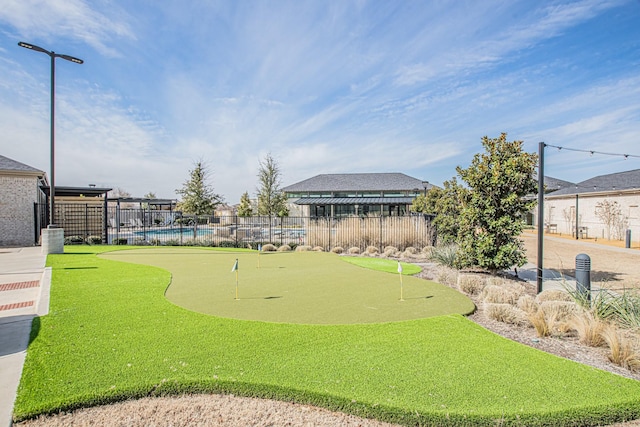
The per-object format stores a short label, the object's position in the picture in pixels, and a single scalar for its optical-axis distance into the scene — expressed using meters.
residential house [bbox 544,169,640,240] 21.12
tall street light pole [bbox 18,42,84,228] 12.18
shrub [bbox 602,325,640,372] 3.98
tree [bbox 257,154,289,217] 34.19
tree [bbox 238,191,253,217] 46.51
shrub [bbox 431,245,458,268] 10.55
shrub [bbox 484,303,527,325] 5.57
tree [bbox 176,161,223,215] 32.44
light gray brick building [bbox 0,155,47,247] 17.66
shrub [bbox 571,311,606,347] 4.64
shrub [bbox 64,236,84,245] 18.29
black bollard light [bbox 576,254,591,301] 6.14
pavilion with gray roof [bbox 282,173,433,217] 40.03
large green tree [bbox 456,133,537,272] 8.93
